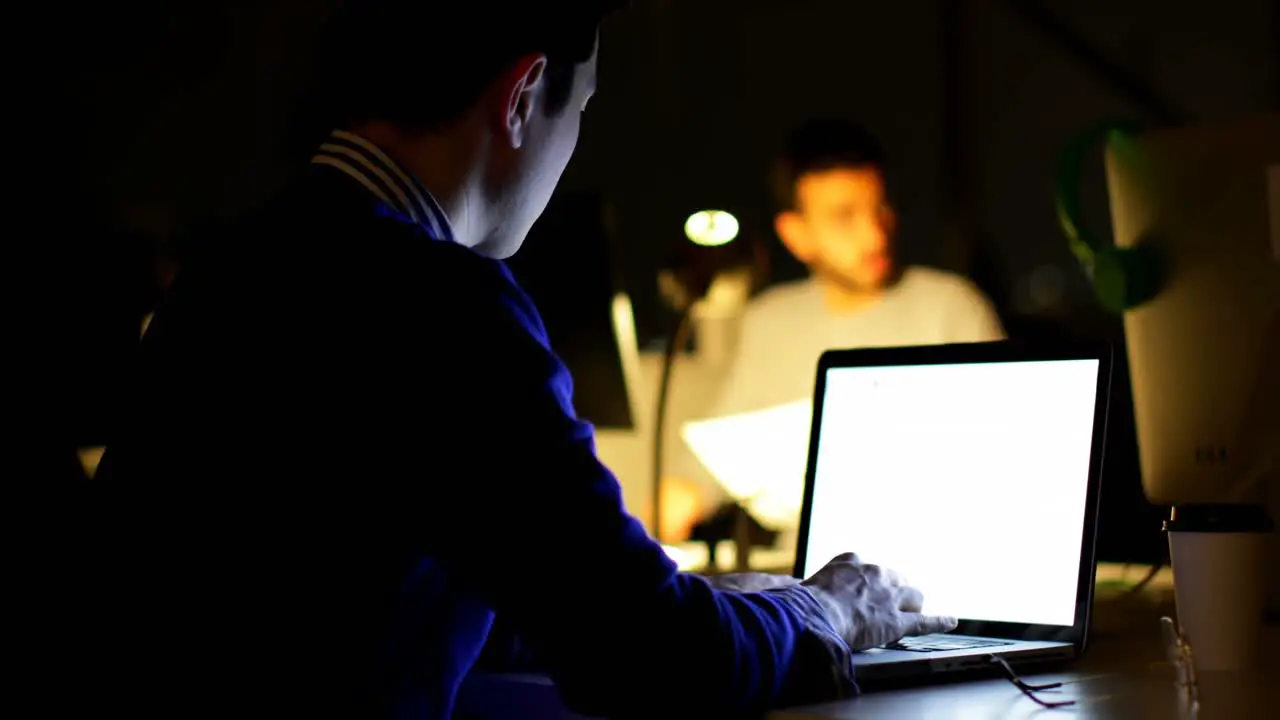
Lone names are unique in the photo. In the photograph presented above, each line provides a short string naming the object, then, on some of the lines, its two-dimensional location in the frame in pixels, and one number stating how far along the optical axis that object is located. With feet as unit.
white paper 6.31
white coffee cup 3.40
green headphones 4.38
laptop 3.61
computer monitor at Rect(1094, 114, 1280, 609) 4.27
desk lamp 7.02
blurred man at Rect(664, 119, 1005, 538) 8.72
